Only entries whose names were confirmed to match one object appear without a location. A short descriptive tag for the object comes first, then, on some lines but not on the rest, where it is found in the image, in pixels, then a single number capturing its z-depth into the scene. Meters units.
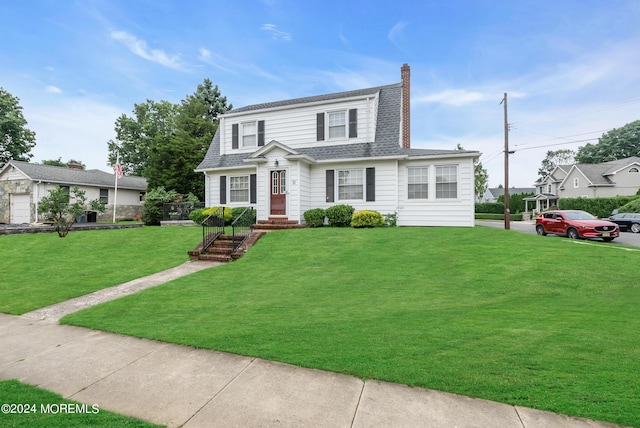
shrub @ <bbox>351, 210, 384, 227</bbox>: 14.15
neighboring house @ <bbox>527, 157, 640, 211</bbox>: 38.91
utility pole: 20.14
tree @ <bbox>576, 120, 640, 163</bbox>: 58.19
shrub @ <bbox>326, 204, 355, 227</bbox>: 14.78
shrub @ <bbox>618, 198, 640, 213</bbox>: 24.04
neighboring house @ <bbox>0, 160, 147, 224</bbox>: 22.56
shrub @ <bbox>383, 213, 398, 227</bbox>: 14.91
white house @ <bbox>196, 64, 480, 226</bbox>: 14.70
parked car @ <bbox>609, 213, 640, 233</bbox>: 19.14
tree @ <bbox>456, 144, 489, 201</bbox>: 45.47
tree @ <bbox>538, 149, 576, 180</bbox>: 75.31
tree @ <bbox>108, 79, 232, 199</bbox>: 26.55
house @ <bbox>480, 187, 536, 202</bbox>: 75.75
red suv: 13.73
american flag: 24.18
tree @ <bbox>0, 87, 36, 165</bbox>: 31.84
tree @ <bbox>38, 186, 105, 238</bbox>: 14.75
